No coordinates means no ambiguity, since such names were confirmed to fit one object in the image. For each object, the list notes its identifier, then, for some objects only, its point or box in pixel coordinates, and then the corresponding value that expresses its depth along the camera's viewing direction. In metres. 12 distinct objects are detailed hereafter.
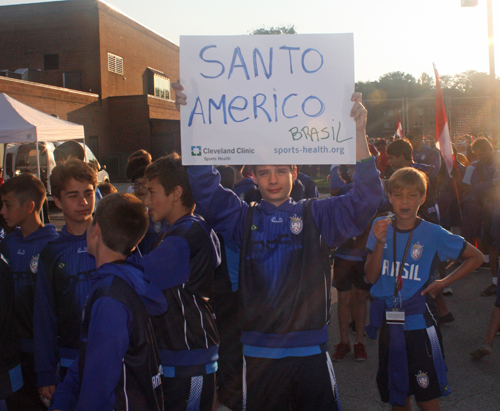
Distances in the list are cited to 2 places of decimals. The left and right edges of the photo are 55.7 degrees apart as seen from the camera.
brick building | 29.59
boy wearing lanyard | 2.93
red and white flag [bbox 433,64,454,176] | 5.38
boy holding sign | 2.22
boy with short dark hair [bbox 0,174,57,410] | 3.02
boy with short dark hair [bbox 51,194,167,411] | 1.84
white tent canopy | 8.52
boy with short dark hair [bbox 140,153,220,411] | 2.28
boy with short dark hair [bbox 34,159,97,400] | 2.57
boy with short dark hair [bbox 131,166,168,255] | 3.30
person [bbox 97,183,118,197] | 4.43
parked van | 15.45
